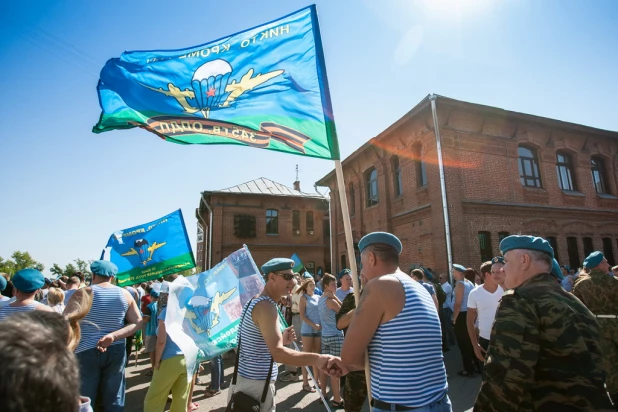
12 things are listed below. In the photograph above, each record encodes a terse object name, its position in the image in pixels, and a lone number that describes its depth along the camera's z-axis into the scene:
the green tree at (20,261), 52.22
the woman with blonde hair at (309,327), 6.15
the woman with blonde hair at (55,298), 5.20
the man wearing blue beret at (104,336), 3.50
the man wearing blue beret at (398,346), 1.99
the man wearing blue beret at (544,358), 1.84
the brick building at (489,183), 12.91
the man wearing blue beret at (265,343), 2.57
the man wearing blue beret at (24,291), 3.37
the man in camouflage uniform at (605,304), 3.45
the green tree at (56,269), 49.84
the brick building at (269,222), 24.42
